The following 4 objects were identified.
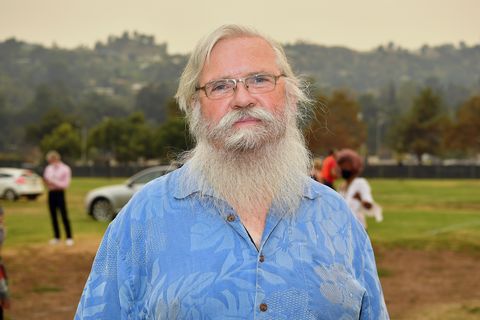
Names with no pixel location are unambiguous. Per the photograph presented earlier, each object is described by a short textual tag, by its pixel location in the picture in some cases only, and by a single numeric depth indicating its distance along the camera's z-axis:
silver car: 22.20
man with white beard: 2.57
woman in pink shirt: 15.65
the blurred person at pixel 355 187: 9.77
